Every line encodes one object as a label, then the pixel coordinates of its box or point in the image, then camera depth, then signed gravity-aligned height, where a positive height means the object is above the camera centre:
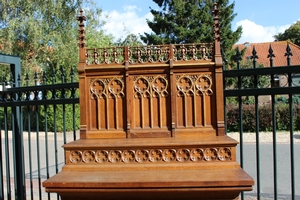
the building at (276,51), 22.04 +4.06
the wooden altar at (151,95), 2.50 +0.00
